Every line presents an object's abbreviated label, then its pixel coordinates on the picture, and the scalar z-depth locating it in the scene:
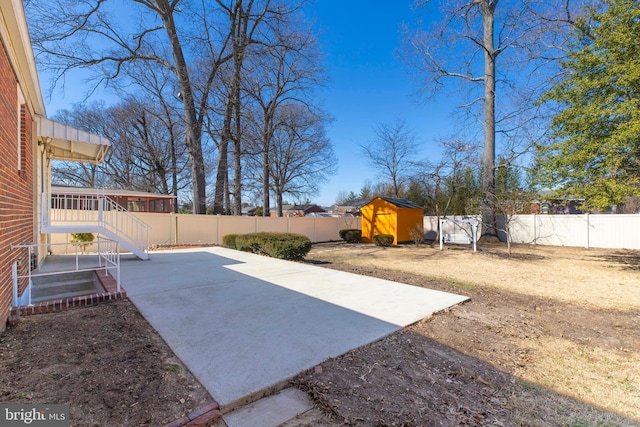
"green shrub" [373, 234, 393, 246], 15.58
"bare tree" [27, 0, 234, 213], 12.74
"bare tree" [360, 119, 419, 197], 26.33
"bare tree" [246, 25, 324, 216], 14.66
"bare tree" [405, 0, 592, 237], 16.00
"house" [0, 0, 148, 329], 3.23
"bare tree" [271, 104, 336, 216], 21.61
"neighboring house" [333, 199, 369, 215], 46.73
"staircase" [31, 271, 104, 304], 5.25
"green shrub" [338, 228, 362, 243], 18.16
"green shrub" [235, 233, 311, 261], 9.10
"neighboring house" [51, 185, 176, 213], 20.52
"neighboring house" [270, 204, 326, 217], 43.22
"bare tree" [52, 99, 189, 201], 23.28
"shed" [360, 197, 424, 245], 16.45
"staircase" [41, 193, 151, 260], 5.51
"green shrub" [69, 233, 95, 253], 9.98
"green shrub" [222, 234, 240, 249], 11.79
